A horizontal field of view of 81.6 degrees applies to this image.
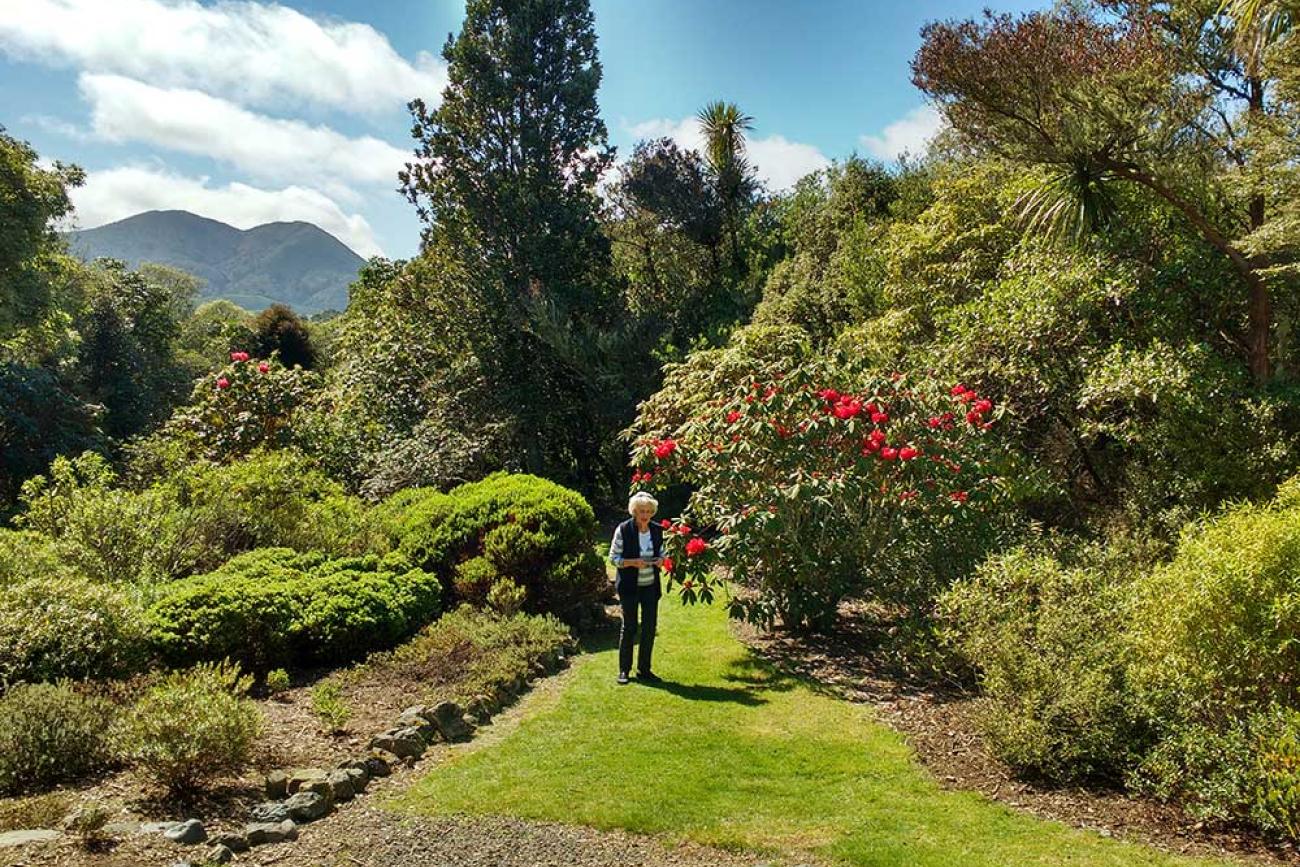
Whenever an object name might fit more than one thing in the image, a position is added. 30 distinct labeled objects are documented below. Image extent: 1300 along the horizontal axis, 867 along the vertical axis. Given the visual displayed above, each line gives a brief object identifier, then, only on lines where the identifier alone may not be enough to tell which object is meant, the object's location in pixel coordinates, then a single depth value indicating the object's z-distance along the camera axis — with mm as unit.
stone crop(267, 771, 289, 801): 4609
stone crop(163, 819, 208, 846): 3967
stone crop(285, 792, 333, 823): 4404
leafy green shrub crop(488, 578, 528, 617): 8250
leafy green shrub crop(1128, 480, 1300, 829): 4141
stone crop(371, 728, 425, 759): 5359
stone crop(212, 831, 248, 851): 3989
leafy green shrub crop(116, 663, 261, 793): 4371
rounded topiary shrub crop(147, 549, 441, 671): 6461
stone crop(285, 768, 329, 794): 4633
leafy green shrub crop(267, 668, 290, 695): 6309
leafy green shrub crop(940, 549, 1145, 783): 4801
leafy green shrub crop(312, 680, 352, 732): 5551
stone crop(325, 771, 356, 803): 4684
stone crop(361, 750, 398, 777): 5086
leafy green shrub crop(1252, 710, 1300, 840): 3807
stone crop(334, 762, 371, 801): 4855
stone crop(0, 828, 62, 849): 3759
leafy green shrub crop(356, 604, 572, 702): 6648
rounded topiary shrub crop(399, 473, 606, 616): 8805
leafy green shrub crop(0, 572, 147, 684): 5660
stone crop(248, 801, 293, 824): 4324
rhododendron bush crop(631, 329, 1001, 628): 7445
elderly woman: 6793
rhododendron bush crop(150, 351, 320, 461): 13977
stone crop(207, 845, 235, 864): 3846
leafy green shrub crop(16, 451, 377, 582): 8258
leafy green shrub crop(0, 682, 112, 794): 4512
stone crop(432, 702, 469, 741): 5789
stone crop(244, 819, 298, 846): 4109
